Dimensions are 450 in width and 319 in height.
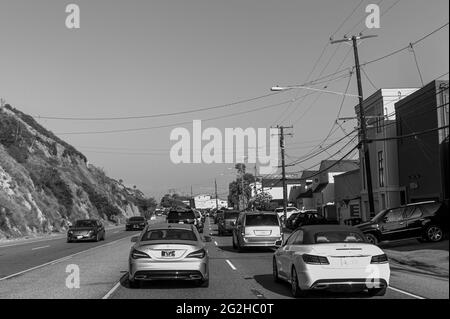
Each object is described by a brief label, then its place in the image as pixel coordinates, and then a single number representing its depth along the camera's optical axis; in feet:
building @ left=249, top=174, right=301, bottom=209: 391.57
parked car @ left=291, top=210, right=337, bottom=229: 129.55
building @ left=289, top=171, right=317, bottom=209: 262.67
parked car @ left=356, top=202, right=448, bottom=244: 77.10
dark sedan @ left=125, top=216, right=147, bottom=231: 178.09
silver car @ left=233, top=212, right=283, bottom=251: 79.41
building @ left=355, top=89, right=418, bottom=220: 130.00
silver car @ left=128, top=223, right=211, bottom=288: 41.34
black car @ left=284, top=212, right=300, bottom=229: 153.17
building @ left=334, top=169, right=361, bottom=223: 168.14
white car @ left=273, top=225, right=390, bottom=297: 35.19
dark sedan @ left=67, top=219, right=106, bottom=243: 111.24
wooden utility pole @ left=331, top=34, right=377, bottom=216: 93.61
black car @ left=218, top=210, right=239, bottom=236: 129.90
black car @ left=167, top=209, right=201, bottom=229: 128.06
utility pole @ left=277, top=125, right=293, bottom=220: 173.59
